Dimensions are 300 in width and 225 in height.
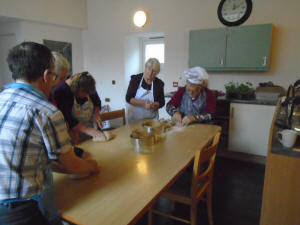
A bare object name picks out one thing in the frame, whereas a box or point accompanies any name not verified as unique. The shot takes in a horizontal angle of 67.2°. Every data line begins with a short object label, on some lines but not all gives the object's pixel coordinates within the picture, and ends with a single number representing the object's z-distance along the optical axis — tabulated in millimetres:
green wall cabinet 2988
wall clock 3260
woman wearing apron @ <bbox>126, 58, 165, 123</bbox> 2416
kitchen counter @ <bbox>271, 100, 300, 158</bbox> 1219
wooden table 864
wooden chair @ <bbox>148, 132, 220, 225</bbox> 1338
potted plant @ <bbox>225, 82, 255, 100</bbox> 3002
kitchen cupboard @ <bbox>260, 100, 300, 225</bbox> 1236
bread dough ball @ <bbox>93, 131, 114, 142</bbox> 1645
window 4487
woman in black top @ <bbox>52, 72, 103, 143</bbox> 1646
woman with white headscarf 2064
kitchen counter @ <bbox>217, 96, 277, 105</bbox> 2806
